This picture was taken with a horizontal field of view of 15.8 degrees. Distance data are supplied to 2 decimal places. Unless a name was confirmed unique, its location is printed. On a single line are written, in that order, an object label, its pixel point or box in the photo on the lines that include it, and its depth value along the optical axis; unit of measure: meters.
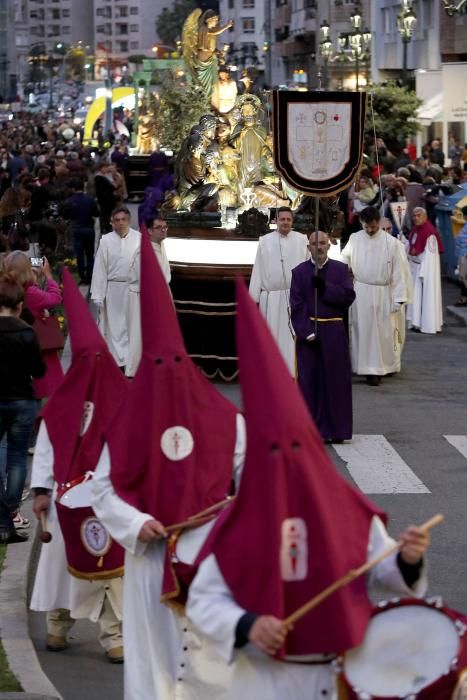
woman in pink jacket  9.97
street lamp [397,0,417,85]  35.97
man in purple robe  13.23
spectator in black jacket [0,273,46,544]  9.22
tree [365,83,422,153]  37.41
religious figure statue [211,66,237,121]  19.00
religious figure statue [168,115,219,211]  18.06
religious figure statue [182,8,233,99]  21.73
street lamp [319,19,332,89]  43.44
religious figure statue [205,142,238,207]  18.05
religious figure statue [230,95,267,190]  18.06
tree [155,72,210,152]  33.59
